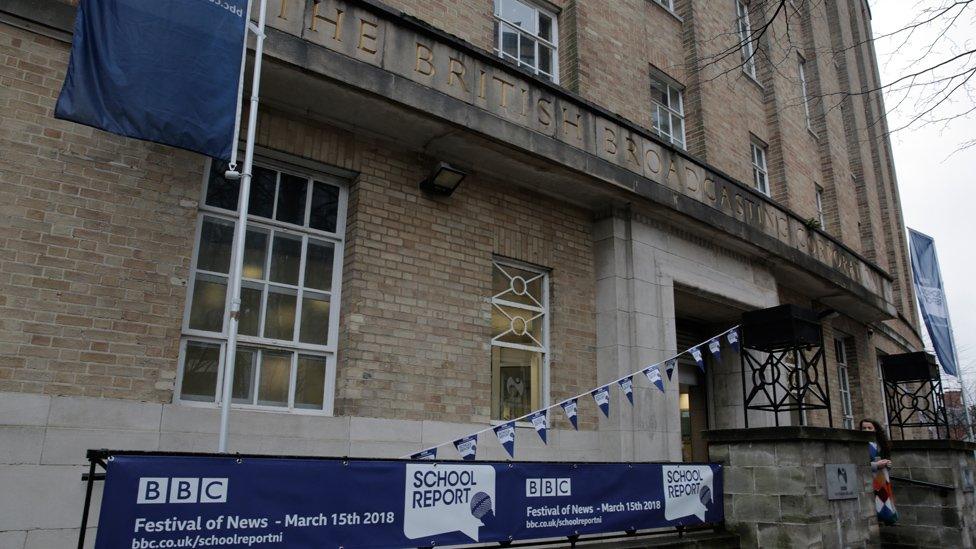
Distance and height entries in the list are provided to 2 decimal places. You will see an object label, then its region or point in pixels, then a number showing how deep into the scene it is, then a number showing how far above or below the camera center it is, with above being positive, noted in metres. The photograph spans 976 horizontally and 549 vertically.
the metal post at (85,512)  3.81 -0.32
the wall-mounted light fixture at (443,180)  8.03 +3.20
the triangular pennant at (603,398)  8.20 +0.70
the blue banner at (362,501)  4.00 -0.32
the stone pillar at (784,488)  7.55 -0.32
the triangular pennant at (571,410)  7.73 +0.52
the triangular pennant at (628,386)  8.52 +0.88
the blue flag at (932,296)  18.41 +4.41
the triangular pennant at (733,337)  10.18 +1.79
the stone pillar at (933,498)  10.68 -0.57
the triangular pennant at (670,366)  9.42 +1.26
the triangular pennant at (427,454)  7.10 +0.02
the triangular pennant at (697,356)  9.26 +1.36
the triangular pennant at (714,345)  9.67 +1.57
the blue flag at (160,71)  5.42 +3.10
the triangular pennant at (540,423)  7.70 +0.37
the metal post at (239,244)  5.55 +1.78
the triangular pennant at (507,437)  7.30 +0.21
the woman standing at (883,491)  8.95 -0.39
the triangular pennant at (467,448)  7.16 +0.08
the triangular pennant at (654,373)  8.52 +1.03
